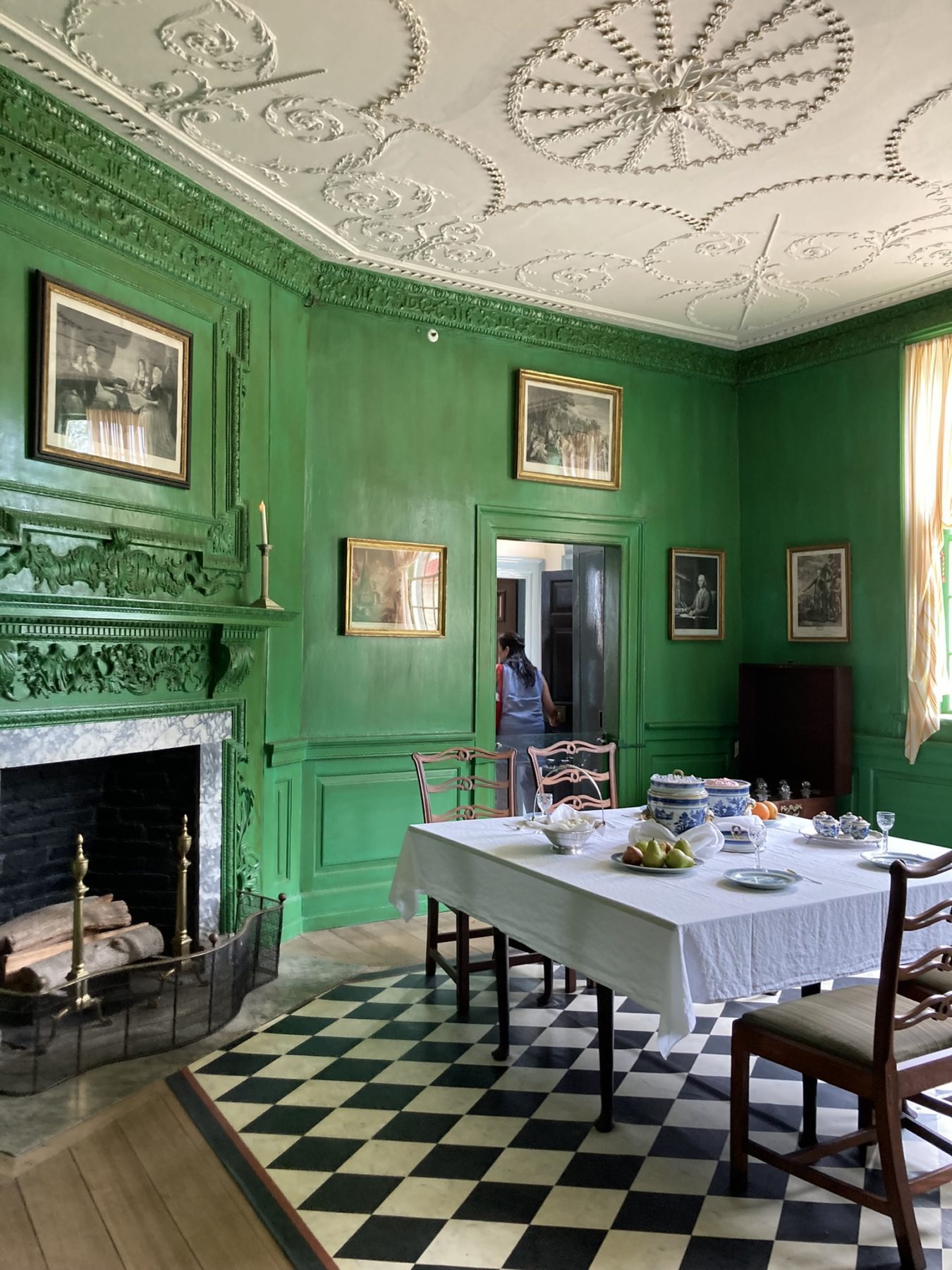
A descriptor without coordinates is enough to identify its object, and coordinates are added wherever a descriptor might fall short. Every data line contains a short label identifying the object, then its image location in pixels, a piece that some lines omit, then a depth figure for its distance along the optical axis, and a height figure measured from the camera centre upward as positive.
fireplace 4.29 -0.82
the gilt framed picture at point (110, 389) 3.71 +1.00
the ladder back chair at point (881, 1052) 2.39 -1.06
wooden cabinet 5.96 -0.53
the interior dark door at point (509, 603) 8.84 +0.34
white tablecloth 2.60 -0.79
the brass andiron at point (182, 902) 4.24 -1.14
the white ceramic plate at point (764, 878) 2.87 -0.69
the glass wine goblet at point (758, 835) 3.36 -0.65
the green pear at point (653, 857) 3.09 -0.67
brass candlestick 4.65 +0.25
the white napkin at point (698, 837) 3.24 -0.65
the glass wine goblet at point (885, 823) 3.34 -0.61
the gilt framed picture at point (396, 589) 5.42 +0.28
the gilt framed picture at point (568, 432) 6.00 +1.29
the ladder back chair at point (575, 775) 4.41 -0.60
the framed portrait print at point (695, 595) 6.59 +0.32
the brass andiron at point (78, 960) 3.57 -1.22
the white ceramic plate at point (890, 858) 3.15 -0.69
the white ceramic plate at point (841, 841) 3.50 -0.70
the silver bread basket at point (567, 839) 3.40 -0.68
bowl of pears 3.07 -0.67
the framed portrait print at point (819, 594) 6.16 +0.31
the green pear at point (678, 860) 3.07 -0.67
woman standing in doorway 6.78 -0.39
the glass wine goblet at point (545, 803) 3.86 -0.63
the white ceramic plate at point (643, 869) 3.07 -0.71
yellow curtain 5.56 +0.67
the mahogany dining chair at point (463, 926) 4.04 -1.21
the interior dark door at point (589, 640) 6.56 +0.01
